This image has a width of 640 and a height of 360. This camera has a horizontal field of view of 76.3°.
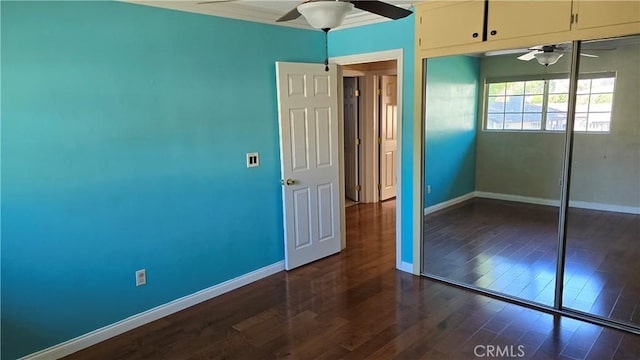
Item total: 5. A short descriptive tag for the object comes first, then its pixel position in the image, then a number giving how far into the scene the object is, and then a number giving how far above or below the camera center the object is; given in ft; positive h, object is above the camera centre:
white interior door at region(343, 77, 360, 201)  22.00 -1.36
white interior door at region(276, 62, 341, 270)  12.66 -1.47
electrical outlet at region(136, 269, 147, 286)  10.07 -3.90
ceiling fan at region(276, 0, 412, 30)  6.70 +1.74
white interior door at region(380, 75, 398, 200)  22.36 -1.42
